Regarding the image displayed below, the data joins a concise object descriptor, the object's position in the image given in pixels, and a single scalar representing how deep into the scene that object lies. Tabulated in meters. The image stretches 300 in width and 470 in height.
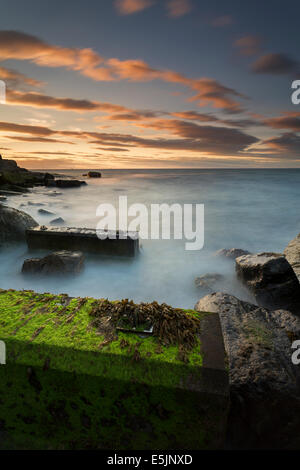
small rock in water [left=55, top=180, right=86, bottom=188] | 28.52
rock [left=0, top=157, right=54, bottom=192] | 22.75
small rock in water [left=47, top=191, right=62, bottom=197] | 21.49
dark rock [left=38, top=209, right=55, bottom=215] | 13.44
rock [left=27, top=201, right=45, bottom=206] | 16.92
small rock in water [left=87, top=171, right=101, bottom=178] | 56.91
